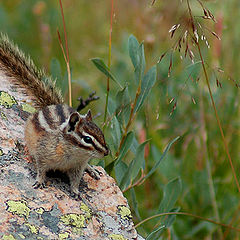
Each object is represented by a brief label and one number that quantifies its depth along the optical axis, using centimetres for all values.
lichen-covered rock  502
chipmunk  566
